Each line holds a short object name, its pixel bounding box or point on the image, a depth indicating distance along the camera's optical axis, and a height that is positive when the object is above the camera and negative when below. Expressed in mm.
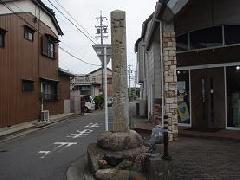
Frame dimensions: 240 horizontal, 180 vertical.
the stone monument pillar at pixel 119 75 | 4742 +473
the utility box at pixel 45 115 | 12553 -1393
